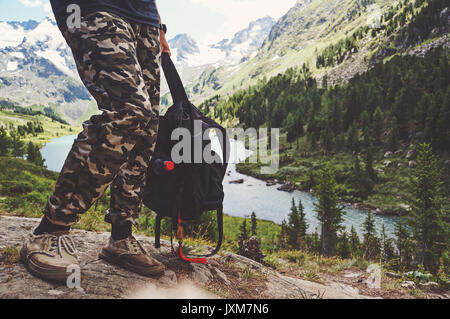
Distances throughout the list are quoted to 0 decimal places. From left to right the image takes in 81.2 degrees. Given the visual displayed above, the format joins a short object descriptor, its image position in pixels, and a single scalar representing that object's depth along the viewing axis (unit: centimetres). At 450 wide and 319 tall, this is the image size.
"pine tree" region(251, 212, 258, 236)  3366
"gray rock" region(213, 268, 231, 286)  291
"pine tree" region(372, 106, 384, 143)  7081
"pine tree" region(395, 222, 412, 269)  2877
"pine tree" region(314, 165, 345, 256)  3347
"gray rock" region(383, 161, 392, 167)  6070
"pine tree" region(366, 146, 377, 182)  5680
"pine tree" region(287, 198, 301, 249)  3375
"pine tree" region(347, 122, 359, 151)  7218
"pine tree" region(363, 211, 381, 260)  3228
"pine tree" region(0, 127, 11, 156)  5481
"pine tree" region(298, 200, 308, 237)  3549
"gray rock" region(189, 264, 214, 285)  277
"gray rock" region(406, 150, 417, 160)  5794
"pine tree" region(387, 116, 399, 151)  6441
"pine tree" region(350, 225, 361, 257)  3102
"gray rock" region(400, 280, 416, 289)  394
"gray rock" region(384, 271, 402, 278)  484
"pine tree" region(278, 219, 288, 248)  3145
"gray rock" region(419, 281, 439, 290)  409
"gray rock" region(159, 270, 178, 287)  249
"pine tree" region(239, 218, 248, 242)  3232
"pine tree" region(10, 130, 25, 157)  6411
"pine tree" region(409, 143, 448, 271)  2811
